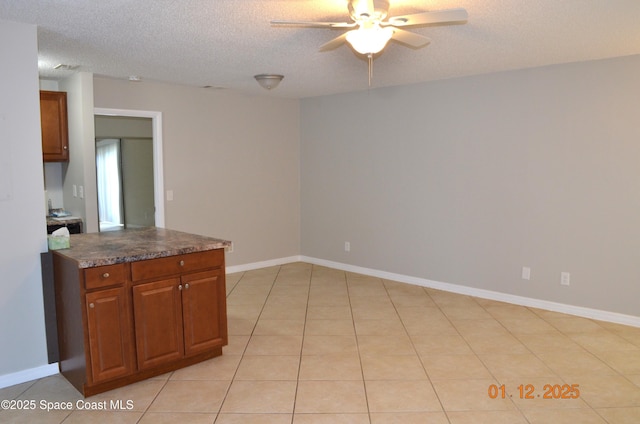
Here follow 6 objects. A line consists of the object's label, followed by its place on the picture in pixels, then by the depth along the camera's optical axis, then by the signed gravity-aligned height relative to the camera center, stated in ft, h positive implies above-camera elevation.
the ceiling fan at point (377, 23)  7.84 +2.66
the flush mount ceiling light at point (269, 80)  14.88 +3.06
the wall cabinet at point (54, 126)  14.99 +1.65
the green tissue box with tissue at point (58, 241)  10.03 -1.35
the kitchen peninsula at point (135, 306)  9.14 -2.67
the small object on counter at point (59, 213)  15.51 -1.18
